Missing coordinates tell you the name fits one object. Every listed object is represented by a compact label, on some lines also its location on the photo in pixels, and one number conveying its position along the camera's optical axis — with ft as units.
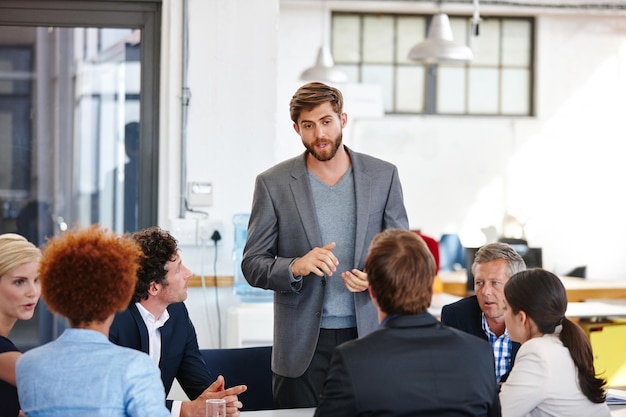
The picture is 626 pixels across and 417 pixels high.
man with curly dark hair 9.02
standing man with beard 9.73
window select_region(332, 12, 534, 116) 33.96
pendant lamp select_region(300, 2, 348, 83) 28.68
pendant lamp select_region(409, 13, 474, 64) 23.21
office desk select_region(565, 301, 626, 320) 17.21
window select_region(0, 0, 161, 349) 15.80
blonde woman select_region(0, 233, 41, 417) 8.55
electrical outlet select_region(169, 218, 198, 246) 15.11
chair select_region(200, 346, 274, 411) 10.49
